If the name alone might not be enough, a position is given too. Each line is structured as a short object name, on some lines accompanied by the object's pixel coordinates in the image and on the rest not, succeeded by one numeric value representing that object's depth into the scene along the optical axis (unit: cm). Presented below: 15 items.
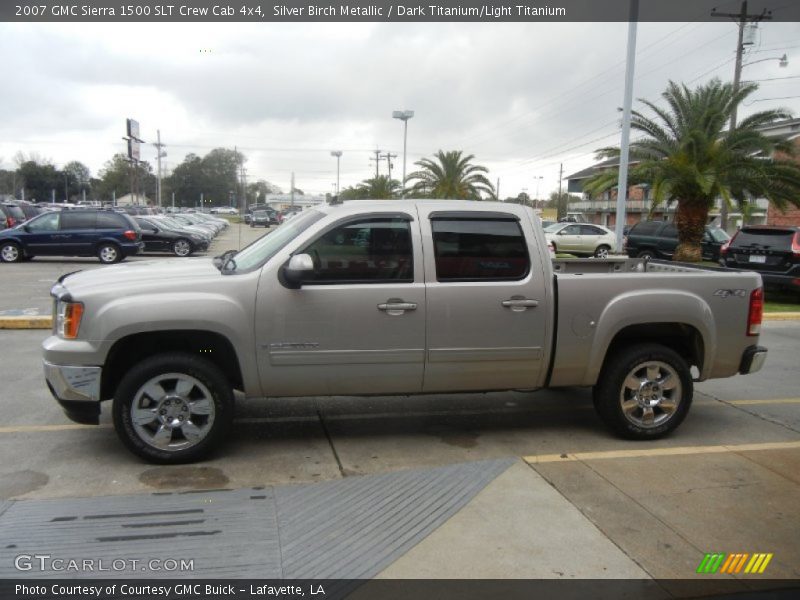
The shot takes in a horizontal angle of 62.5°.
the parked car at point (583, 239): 2841
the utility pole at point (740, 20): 3036
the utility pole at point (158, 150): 7412
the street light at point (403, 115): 3616
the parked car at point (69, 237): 1981
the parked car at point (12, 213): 2509
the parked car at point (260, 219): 4277
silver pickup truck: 449
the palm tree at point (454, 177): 3391
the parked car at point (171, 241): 2352
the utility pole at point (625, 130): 1419
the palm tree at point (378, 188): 4676
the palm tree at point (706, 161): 1930
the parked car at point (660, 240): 2333
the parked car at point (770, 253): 1334
